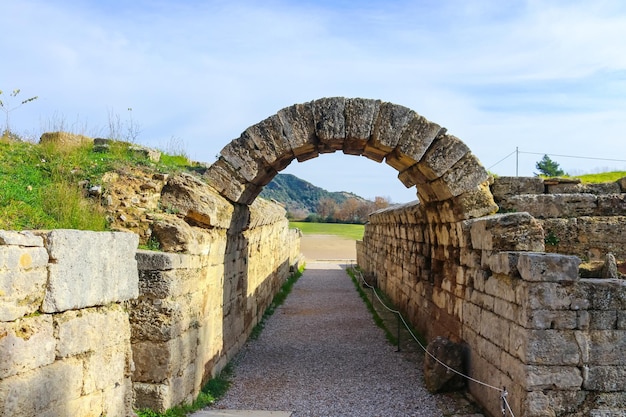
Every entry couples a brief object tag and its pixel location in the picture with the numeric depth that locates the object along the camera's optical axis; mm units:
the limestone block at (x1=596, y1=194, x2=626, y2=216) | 7574
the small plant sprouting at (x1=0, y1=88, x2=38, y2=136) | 7387
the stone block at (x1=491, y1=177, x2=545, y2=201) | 7816
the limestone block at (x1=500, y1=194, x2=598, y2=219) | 7629
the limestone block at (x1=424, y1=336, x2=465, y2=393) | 7129
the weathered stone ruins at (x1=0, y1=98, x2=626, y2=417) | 3434
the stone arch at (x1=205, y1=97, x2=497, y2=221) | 7355
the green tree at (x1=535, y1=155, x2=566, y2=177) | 26734
